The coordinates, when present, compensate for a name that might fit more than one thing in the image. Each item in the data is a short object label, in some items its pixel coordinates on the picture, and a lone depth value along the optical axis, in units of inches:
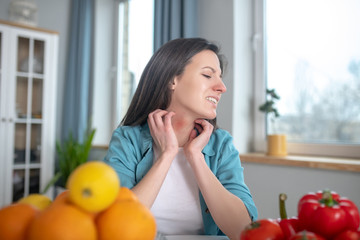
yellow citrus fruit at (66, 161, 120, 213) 16.0
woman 43.1
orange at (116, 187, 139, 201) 18.7
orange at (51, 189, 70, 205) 17.3
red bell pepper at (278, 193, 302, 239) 20.6
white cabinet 124.2
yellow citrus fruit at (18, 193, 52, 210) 20.4
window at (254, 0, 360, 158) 78.7
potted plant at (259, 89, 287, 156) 82.3
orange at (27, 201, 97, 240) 15.5
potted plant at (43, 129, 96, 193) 132.3
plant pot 82.0
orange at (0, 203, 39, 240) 16.6
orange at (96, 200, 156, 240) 16.5
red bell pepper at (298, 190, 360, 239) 19.3
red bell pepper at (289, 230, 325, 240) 16.9
